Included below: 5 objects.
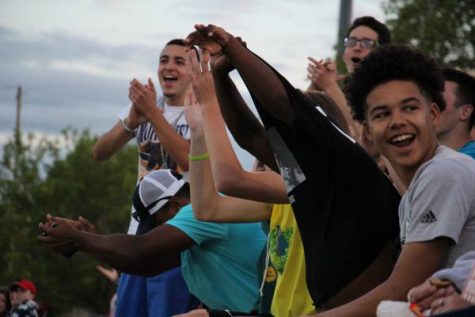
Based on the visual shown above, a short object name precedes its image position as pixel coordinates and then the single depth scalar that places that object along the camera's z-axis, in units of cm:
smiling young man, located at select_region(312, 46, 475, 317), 448
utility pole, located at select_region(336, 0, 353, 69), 1280
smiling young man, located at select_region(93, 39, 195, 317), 789
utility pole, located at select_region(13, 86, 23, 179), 5861
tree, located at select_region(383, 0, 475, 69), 2195
